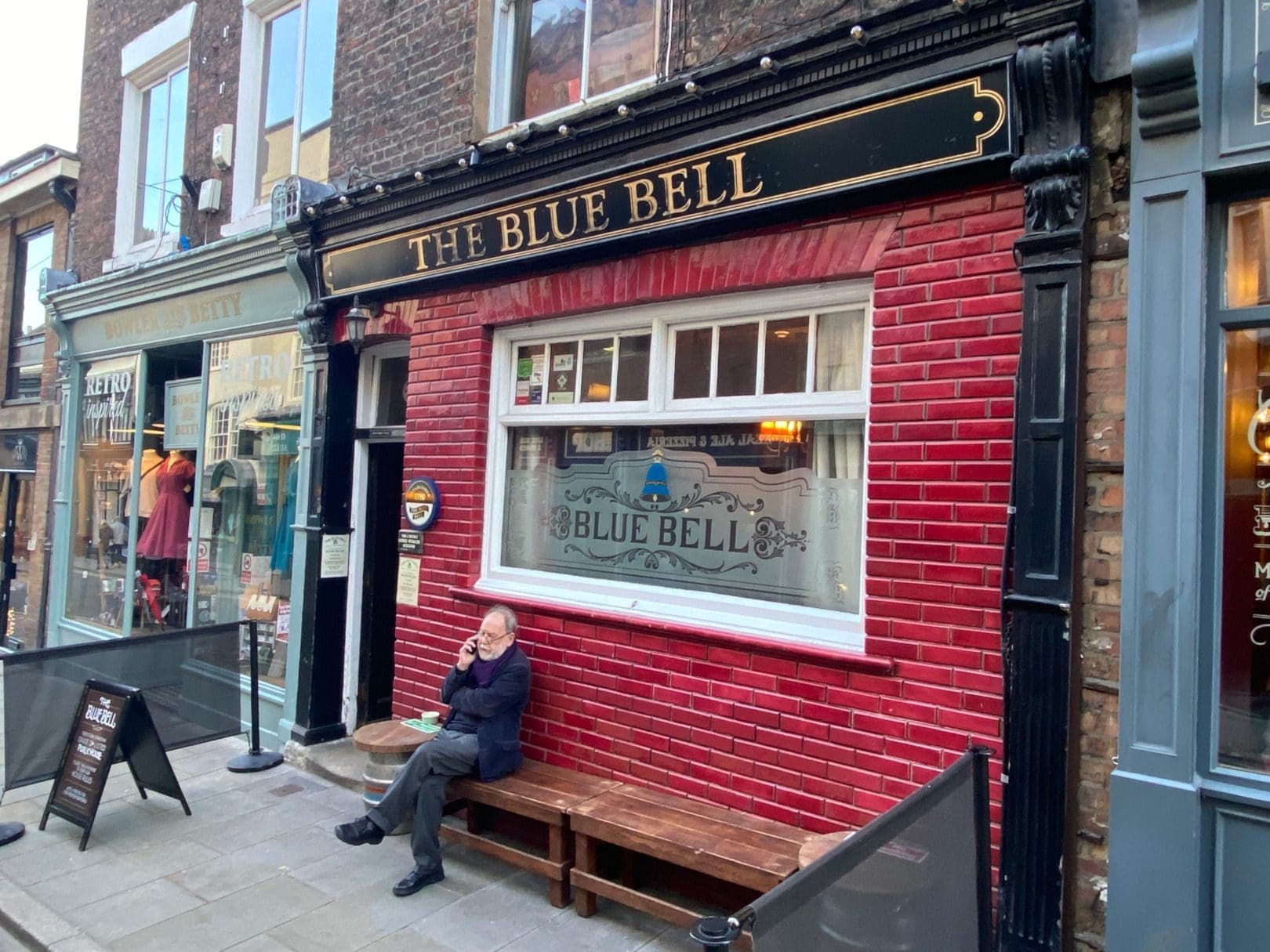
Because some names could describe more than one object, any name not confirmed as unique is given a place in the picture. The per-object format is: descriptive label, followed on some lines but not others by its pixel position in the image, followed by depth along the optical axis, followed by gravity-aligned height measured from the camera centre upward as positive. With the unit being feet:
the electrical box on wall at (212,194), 26.81 +9.24
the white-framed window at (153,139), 29.25 +12.50
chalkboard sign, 16.48 -5.31
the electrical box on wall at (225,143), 26.55 +10.72
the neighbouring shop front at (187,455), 23.63 +1.06
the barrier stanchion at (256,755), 20.48 -6.55
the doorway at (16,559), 36.06 -3.44
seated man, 14.65 -4.27
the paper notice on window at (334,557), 21.76 -1.61
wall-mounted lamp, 20.54 +4.16
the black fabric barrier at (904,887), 5.95 -2.97
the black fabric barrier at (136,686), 16.92 -4.27
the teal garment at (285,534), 23.63 -1.16
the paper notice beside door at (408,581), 19.53 -1.93
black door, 22.49 -2.15
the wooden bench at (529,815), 13.98 -5.55
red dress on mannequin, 28.09 -1.07
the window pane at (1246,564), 9.95 -0.40
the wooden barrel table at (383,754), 16.56 -5.06
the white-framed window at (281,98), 24.31 +11.68
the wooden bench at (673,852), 11.94 -4.94
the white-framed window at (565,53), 17.30 +9.74
